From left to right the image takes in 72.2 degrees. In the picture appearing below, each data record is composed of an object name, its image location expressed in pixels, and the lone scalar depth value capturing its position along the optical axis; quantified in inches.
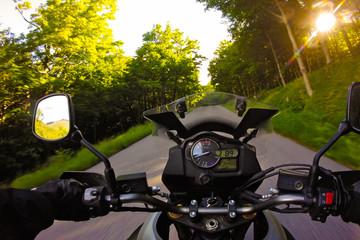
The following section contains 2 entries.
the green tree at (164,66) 909.8
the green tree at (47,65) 285.6
